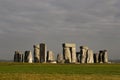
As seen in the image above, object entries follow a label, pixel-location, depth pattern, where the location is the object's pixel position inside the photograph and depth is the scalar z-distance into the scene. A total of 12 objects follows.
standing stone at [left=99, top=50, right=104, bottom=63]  72.56
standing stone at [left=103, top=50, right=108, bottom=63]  71.60
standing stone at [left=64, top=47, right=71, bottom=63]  64.12
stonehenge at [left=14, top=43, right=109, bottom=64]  64.38
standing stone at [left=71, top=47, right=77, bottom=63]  65.69
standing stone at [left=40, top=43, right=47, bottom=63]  63.94
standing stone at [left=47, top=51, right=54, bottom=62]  67.19
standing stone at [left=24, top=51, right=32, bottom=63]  66.33
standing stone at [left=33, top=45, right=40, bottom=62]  65.00
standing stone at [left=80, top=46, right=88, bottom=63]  67.88
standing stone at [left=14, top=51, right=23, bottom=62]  69.93
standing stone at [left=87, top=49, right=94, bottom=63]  68.19
